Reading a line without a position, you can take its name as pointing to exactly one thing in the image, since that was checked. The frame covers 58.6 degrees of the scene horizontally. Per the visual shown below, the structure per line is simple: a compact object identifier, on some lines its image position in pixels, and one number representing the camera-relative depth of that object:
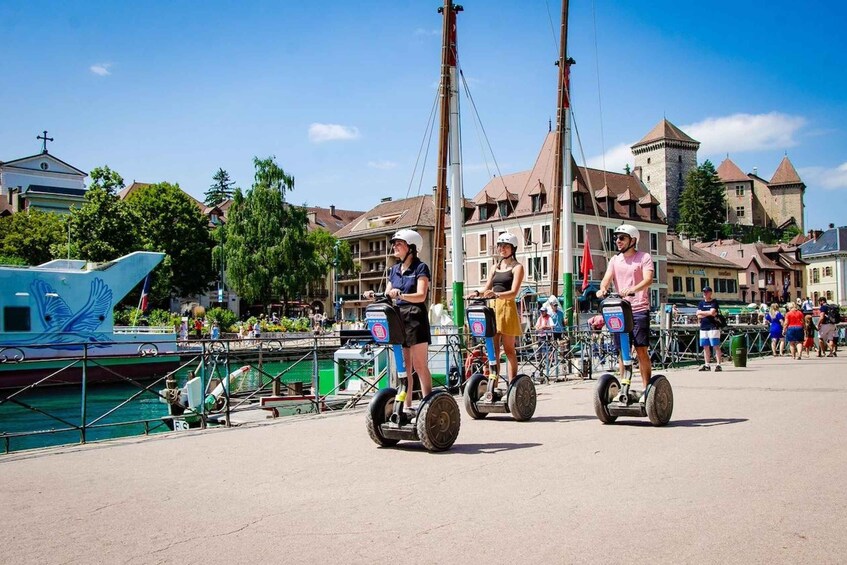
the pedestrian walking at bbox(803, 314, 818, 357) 27.26
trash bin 20.73
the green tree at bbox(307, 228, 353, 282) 82.38
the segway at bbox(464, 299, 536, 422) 9.29
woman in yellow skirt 9.44
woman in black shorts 7.52
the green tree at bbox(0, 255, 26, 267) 55.87
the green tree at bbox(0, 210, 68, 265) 64.19
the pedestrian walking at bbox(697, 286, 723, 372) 19.45
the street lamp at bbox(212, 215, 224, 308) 66.31
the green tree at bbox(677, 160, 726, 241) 134.38
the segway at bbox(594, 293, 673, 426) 8.55
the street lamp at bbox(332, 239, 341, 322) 84.07
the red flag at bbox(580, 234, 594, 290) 35.31
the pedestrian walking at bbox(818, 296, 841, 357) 27.83
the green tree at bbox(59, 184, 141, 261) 57.94
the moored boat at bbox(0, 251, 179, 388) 29.80
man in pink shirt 8.74
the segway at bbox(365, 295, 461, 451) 7.22
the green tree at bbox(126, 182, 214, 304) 68.50
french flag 38.54
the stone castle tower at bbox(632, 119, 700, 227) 146.50
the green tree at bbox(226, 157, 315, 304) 64.50
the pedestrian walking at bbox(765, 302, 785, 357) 27.95
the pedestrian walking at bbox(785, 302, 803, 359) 24.55
